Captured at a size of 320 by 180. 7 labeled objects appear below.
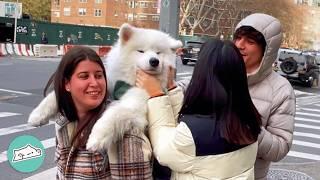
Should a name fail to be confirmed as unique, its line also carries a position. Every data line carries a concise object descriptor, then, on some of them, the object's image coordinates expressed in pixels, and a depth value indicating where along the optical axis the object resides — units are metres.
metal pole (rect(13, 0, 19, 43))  26.06
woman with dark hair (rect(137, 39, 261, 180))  1.68
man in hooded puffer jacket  2.10
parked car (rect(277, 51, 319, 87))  19.53
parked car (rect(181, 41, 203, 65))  25.57
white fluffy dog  1.73
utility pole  4.64
